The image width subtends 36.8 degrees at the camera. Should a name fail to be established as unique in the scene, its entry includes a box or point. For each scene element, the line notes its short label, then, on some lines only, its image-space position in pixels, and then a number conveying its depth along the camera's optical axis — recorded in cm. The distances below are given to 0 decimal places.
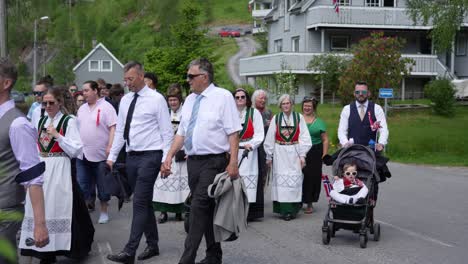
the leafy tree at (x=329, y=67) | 4175
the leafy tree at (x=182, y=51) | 4175
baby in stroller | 892
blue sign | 2300
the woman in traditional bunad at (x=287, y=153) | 1120
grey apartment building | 4672
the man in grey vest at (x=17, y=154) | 440
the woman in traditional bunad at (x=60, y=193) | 747
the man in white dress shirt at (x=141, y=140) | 763
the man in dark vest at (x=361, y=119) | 988
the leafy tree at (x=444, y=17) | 2497
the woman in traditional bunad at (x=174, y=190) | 1068
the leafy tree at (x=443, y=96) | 3588
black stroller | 888
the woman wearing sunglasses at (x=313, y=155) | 1189
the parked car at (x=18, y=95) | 4294
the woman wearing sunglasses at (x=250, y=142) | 1060
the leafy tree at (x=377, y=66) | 3148
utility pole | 1933
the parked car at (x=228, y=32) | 9148
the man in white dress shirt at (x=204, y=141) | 716
